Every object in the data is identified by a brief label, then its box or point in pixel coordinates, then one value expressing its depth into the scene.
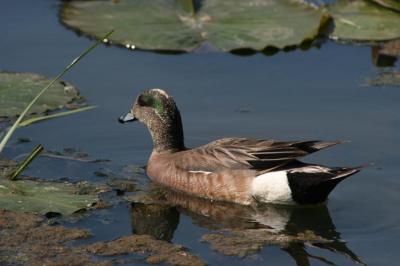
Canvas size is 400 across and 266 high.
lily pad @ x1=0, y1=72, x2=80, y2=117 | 19.84
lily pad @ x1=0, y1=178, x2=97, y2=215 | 16.67
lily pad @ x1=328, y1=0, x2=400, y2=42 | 23.48
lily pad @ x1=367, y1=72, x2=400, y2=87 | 21.94
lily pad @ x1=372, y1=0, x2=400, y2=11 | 23.98
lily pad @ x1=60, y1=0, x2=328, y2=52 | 22.75
